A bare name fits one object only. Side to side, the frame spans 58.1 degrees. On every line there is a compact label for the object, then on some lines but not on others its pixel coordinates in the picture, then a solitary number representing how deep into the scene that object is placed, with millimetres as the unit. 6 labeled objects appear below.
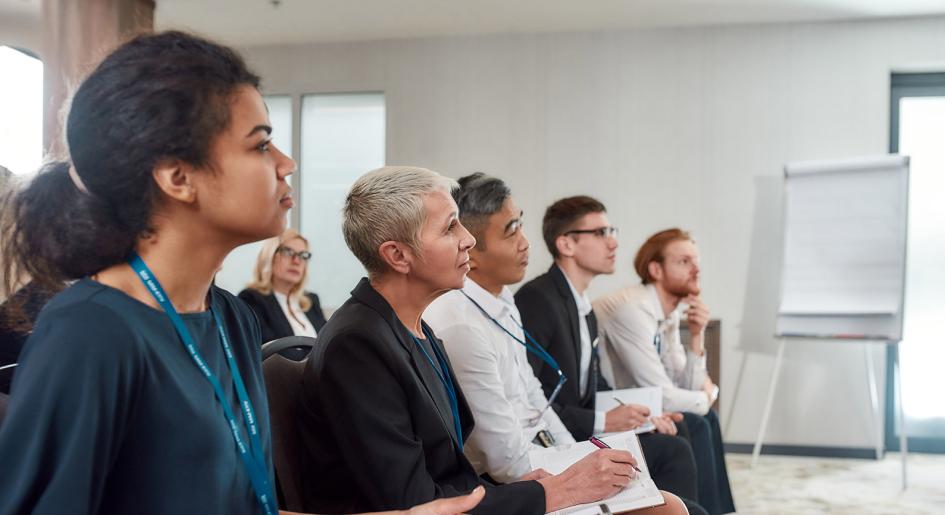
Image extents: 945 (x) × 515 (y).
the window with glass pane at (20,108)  4793
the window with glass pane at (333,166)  6172
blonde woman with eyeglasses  4406
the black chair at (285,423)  1431
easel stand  5168
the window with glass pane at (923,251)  5590
